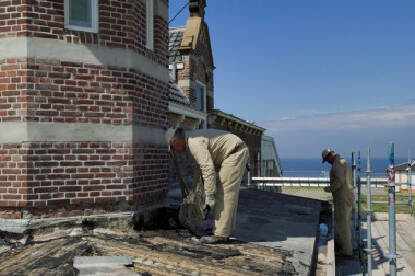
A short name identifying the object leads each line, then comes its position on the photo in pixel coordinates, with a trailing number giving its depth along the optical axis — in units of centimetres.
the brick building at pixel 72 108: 539
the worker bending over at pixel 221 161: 552
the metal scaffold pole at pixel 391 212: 599
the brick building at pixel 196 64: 1487
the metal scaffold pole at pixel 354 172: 1223
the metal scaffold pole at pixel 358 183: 1072
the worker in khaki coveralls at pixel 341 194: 928
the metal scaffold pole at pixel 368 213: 827
